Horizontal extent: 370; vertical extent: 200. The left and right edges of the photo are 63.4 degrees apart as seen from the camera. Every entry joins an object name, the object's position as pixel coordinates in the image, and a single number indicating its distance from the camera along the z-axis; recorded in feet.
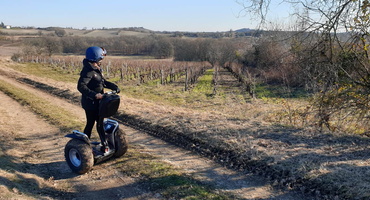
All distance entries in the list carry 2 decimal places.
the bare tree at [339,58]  20.99
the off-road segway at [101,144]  18.67
